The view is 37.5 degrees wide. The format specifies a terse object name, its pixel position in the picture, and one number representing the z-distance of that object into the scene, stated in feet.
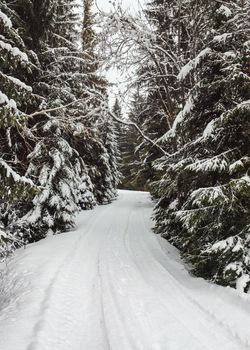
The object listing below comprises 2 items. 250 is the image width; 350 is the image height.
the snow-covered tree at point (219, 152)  24.37
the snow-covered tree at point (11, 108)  20.74
